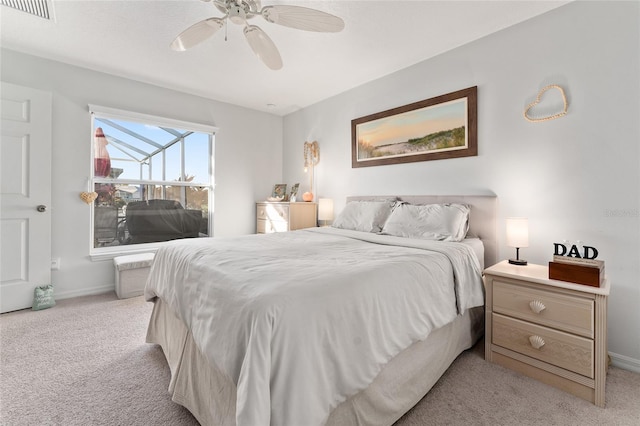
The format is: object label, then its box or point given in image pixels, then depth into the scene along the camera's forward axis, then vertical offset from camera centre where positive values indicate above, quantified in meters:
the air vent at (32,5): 2.18 +1.62
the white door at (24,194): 2.72 +0.16
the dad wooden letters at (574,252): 1.68 -0.25
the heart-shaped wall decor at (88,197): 3.19 +0.16
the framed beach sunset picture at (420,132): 2.69 +0.87
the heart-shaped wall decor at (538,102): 2.14 +0.84
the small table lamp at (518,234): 2.08 -0.16
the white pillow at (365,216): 2.94 -0.04
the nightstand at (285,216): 3.90 -0.07
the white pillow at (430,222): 2.35 -0.09
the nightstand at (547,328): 1.54 -0.70
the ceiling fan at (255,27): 1.73 +1.22
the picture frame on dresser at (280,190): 4.70 +0.35
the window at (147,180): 3.40 +0.41
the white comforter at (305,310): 0.92 -0.42
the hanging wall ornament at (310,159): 4.22 +0.81
